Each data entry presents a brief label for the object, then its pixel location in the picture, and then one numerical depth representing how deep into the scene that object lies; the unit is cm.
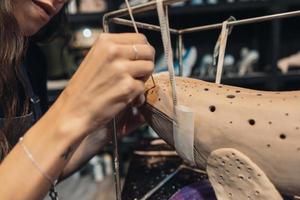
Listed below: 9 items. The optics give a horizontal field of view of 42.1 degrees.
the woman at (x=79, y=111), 38
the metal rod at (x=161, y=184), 60
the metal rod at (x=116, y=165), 45
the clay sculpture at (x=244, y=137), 40
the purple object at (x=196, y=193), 51
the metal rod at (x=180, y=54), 61
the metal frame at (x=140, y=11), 40
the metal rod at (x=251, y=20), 46
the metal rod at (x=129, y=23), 46
